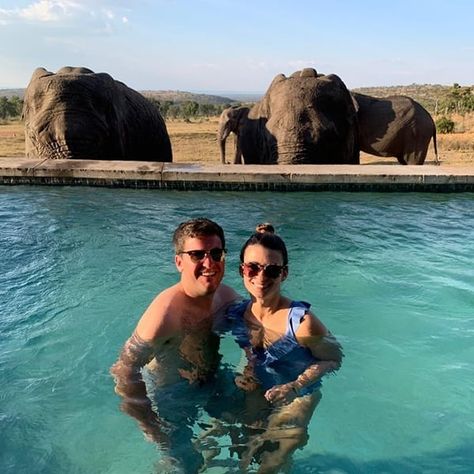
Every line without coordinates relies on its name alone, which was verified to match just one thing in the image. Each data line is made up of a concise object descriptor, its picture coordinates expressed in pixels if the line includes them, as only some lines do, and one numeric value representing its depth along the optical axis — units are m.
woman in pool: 3.08
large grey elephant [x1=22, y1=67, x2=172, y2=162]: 11.49
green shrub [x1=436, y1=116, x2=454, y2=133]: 27.88
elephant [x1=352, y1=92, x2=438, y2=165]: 15.90
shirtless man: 3.10
